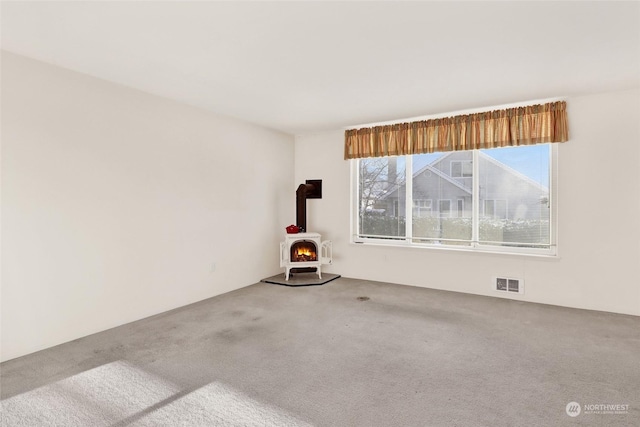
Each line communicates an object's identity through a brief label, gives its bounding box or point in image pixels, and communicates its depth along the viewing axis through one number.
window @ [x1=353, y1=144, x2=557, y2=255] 4.43
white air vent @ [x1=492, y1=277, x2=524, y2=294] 4.45
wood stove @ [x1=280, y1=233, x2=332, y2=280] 5.42
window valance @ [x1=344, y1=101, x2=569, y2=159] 4.17
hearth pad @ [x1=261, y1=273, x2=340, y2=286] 5.30
